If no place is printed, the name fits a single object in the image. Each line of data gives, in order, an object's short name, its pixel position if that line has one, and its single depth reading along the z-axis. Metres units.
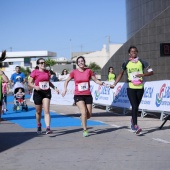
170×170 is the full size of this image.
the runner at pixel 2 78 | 9.90
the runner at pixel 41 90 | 10.84
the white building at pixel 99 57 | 127.88
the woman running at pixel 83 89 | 10.50
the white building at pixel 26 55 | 82.66
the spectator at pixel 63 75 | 23.77
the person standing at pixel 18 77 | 18.62
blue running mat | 13.38
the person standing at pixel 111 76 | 22.30
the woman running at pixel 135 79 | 10.66
